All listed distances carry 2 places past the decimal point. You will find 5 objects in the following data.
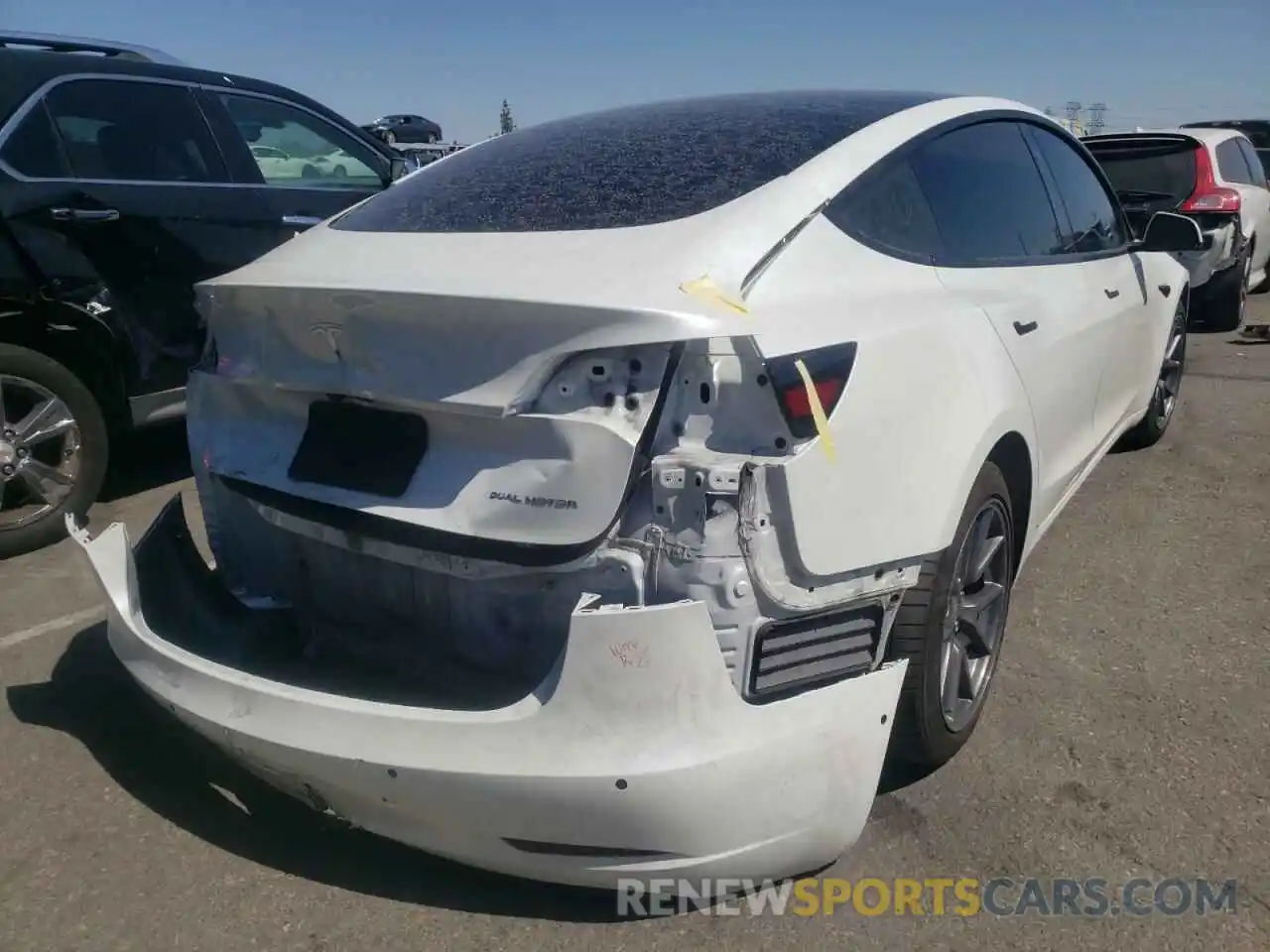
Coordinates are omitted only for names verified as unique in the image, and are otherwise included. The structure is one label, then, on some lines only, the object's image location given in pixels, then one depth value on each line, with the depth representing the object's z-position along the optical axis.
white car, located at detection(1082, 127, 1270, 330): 7.81
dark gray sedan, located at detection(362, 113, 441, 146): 32.28
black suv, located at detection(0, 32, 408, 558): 4.13
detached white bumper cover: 1.85
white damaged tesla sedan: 1.88
